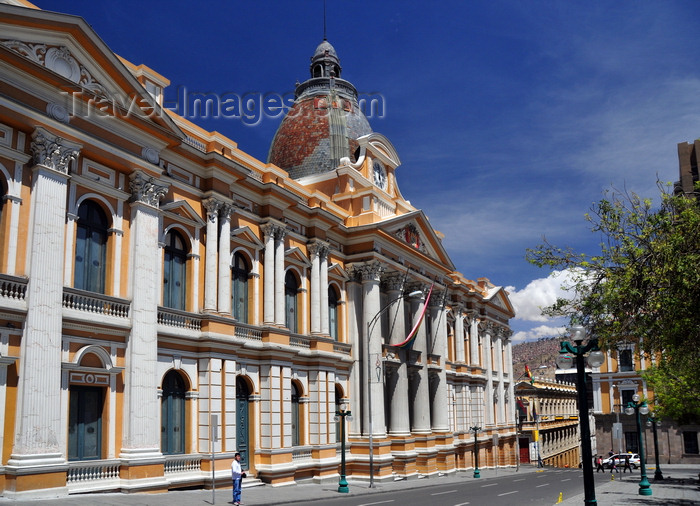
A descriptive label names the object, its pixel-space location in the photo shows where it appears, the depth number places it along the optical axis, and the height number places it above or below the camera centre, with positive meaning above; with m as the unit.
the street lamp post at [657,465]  36.85 -5.17
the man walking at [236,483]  20.73 -3.18
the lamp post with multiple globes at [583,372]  13.98 -0.05
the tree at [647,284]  16.38 +2.11
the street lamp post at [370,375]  29.61 -0.09
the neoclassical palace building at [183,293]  18.97 +3.03
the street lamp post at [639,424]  25.86 -2.34
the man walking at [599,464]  54.67 -7.39
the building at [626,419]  62.38 -4.65
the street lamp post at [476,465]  41.66 -5.70
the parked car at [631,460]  57.59 -7.62
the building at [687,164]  83.65 +24.91
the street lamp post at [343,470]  27.37 -3.77
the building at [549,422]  80.00 -6.58
